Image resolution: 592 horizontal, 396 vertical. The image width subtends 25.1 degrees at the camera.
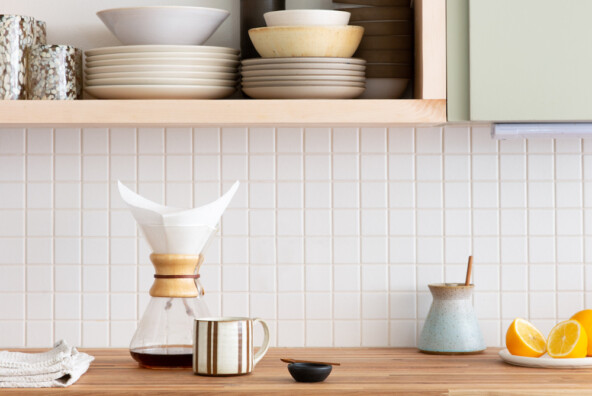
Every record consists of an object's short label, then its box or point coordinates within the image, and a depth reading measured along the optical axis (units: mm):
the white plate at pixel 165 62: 2218
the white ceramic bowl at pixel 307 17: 2233
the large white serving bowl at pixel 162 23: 2247
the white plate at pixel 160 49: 2216
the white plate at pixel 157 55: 2218
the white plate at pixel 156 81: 2216
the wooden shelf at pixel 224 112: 2200
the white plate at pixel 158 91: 2215
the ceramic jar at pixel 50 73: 2254
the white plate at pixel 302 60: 2212
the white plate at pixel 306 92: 2215
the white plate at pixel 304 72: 2213
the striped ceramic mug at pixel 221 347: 2129
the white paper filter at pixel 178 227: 2196
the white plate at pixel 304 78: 2215
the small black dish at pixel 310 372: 2084
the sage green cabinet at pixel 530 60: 2169
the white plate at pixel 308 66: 2214
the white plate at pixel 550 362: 2197
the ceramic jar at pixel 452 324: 2339
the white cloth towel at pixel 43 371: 2070
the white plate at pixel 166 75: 2218
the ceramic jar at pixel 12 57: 2248
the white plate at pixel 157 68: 2218
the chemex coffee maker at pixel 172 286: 2199
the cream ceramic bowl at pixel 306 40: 2212
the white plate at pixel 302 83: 2214
